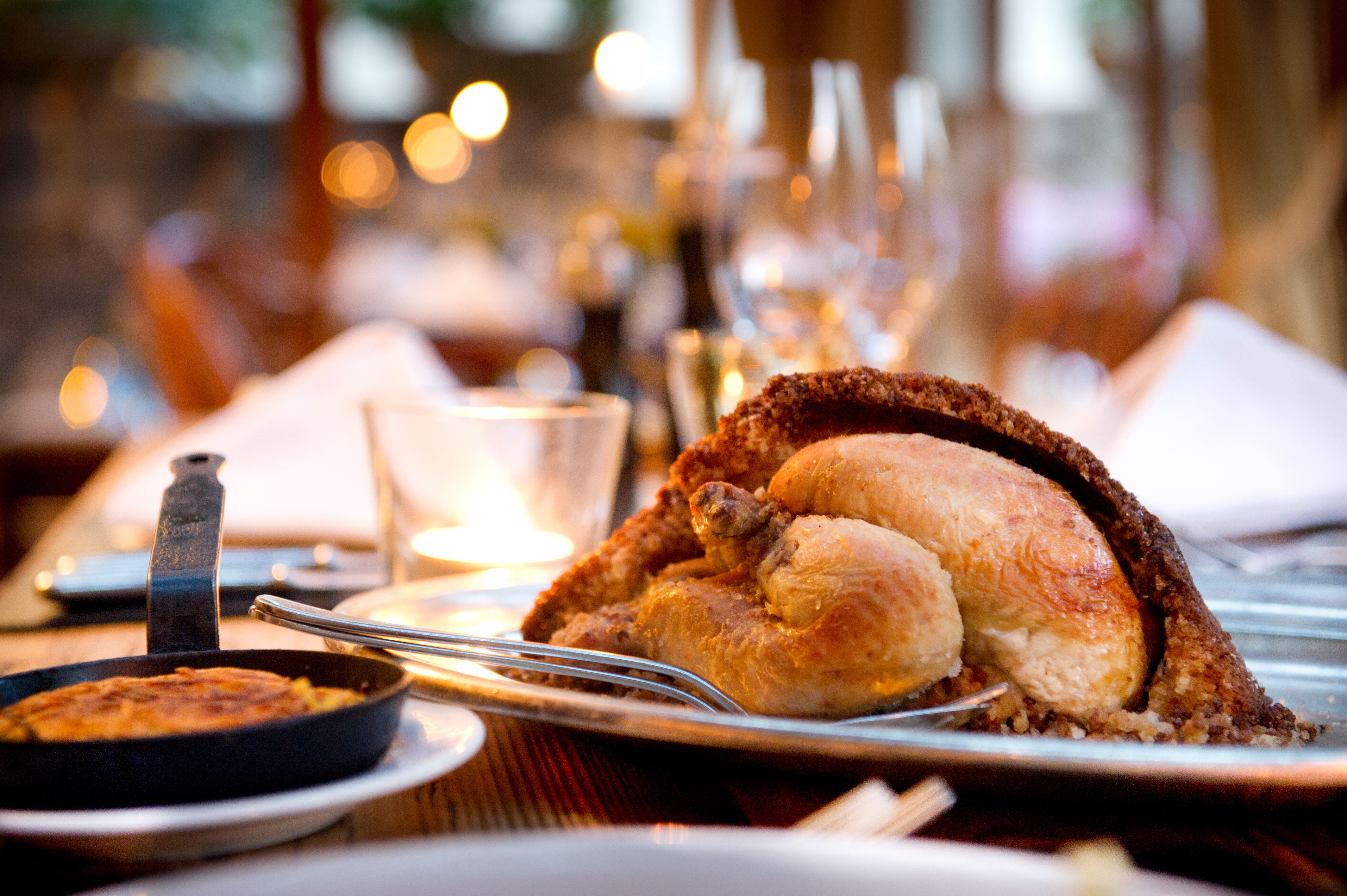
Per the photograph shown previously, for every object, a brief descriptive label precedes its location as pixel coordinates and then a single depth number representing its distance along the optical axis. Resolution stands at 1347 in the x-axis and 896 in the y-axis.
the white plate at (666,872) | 0.27
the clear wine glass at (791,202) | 1.31
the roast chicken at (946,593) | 0.47
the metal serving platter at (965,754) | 0.41
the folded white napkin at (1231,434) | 1.15
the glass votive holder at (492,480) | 0.81
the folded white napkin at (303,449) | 1.14
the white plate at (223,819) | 0.35
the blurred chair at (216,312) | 2.90
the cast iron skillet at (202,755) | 0.36
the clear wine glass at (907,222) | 1.48
